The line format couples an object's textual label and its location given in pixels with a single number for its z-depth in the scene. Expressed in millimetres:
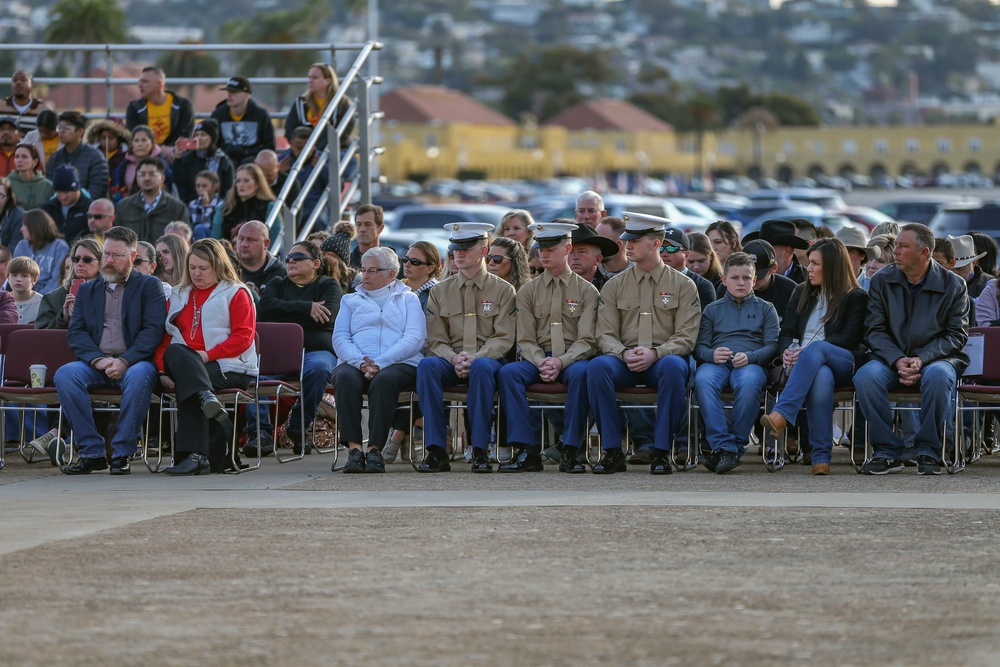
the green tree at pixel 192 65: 53750
